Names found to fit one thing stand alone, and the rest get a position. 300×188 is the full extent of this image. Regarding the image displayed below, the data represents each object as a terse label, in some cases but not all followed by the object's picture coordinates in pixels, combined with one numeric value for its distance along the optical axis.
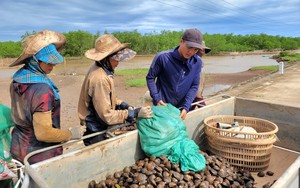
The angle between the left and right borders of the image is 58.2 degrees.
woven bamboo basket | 2.79
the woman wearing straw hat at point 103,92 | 2.36
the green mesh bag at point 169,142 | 2.39
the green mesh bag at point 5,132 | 2.13
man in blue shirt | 3.27
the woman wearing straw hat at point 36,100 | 1.91
